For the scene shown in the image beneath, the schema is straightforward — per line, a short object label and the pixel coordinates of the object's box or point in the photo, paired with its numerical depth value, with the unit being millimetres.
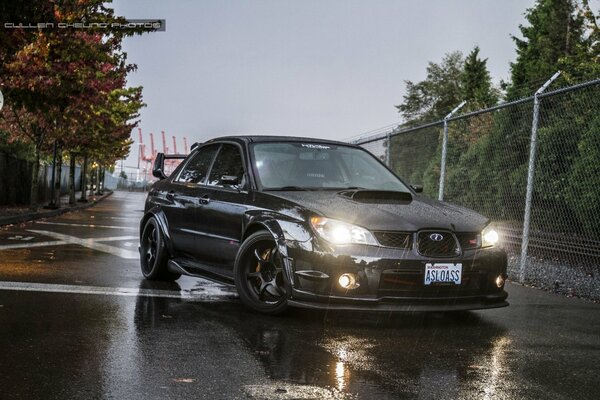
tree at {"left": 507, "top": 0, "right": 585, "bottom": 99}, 40812
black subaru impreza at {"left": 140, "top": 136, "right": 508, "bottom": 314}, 5758
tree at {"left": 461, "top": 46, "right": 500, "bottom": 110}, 60266
